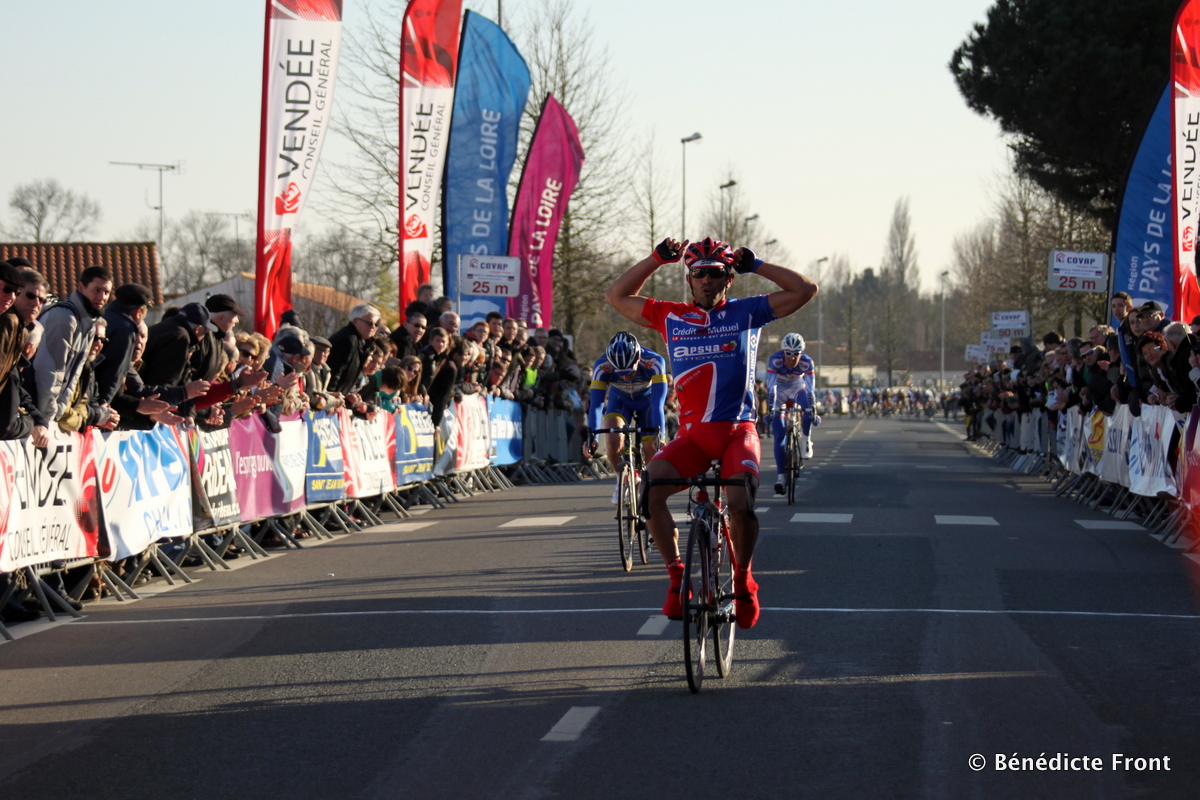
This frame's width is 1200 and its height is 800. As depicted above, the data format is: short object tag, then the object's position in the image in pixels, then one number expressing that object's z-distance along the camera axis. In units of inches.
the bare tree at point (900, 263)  6117.1
